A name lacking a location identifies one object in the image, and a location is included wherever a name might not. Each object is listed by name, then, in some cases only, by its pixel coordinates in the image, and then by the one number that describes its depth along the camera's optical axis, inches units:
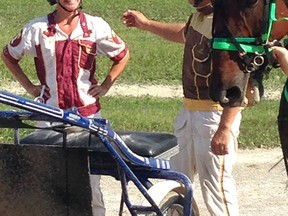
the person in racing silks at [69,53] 218.5
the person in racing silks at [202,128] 204.4
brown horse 155.6
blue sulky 170.1
